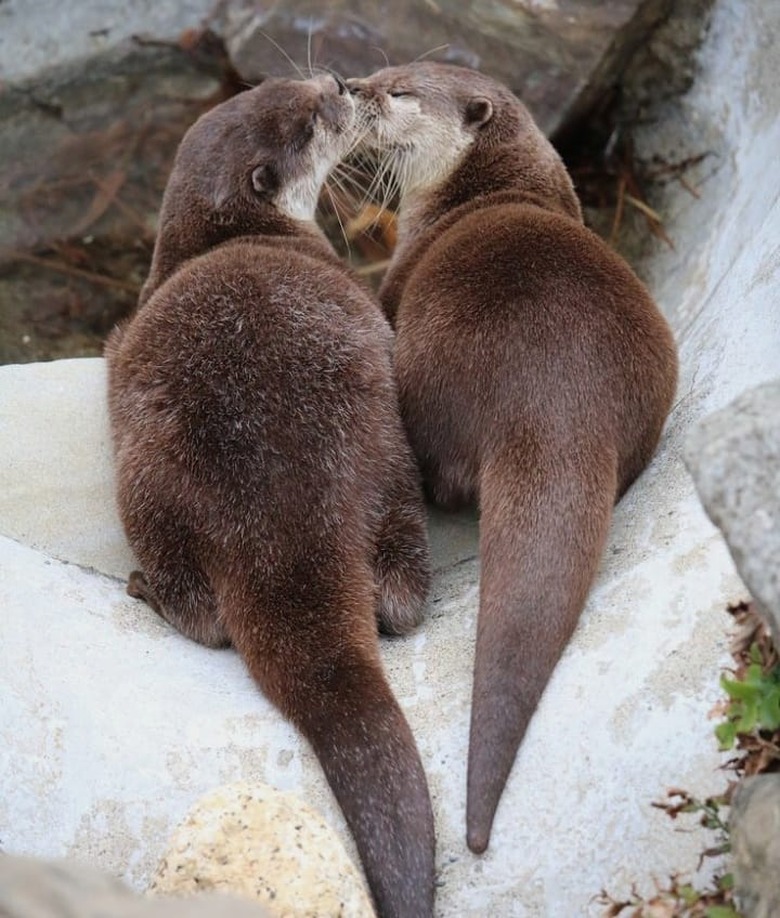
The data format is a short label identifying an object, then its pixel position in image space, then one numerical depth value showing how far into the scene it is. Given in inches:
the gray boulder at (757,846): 101.7
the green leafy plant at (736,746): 103.5
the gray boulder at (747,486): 101.2
